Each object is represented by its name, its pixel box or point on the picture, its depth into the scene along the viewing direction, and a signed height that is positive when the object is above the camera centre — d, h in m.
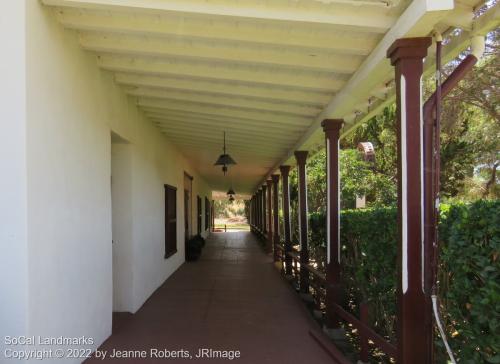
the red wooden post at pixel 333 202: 5.33 -0.12
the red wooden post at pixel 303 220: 7.49 -0.47
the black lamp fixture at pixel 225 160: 7.42 +0.55
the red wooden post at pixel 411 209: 2.95 -0.12
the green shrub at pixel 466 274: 2.40 -0.55
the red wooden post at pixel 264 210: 17.85 -0.75
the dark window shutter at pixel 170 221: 8.83 -0.56
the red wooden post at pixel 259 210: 20.78 -0.87
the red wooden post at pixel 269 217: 14.64 -0.82
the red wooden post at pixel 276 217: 12.42 -0.69
